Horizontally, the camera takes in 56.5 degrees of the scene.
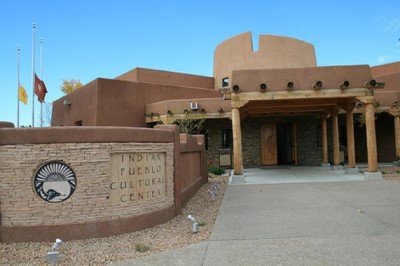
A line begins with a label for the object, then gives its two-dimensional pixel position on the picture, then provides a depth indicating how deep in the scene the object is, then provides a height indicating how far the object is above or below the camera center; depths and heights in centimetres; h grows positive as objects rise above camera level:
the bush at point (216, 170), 1792 -96
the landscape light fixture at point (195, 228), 645 -134
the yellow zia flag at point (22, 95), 2283 +367
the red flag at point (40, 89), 2333 +411
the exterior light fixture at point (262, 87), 1313 +220
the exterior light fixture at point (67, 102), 2486 +342
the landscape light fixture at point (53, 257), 504 -140
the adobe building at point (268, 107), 1336 +202
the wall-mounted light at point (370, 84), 1306 +223
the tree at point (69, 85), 4719 +867
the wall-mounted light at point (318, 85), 1302 +221
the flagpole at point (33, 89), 2232 +386
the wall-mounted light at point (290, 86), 1308 +221
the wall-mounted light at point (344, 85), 1304 +220
